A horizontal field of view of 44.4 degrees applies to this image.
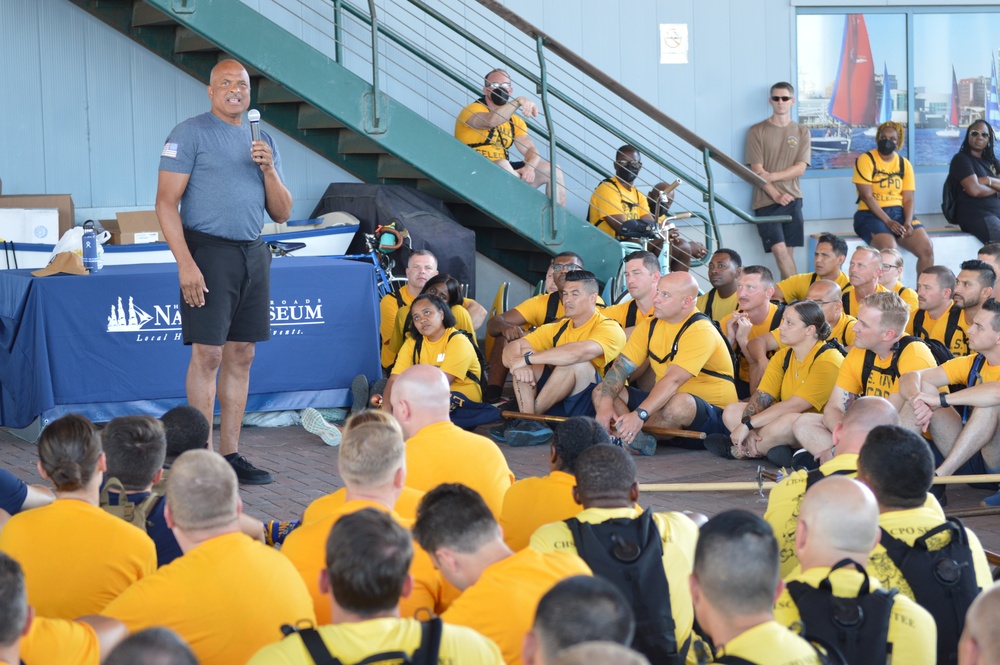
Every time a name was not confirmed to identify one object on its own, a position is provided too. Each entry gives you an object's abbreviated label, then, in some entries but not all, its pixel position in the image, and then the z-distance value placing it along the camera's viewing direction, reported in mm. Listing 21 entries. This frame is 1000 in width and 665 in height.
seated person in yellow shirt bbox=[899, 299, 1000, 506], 6715
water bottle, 8359
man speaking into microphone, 6508
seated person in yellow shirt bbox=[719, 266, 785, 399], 8805
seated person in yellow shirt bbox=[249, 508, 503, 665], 2762
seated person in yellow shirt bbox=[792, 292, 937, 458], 7211
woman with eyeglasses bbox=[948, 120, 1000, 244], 13859
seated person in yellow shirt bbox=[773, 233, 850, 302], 9828
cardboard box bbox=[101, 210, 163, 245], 9781
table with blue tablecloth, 8102
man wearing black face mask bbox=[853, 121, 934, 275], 13445
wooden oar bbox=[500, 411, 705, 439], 8062
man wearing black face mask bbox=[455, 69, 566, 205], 11344
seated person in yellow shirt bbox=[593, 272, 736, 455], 8016
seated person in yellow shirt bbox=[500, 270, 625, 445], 8516
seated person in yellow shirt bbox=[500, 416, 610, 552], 4398
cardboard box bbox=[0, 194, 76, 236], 10383
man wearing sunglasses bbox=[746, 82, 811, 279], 13406
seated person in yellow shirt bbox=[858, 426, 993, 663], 3812
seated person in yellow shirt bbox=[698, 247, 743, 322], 9617
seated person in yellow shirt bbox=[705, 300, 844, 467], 7672
